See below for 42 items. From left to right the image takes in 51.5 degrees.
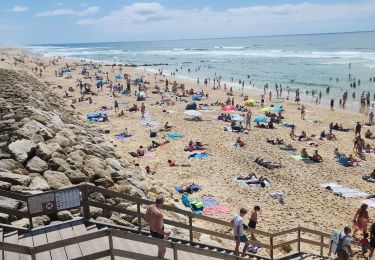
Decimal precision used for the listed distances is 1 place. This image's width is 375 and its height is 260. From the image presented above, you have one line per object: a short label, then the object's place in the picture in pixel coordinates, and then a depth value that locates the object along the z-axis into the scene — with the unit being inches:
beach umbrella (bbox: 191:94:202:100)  1613.4
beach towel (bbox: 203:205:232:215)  561.9
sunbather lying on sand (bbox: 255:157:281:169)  791.1
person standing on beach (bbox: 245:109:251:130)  1113.0
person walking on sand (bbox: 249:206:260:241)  465.8
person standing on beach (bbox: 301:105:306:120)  1277.1
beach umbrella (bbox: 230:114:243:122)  1163.5
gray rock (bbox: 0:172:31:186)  341.8
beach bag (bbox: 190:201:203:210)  556.4
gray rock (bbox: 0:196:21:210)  292.7
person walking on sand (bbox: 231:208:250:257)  326.0
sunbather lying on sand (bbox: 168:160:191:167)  777.6
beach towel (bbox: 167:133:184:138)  1012.5
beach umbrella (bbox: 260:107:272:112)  1346.1
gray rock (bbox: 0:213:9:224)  284.8
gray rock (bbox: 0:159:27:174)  368.2
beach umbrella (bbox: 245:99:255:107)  1486.8
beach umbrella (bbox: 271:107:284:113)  1350.6
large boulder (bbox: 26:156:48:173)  382.8
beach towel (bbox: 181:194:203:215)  554.9
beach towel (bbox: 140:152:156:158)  837.8
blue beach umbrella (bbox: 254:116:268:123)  1180.0
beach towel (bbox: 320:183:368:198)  657.0
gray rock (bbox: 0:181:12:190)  328.2
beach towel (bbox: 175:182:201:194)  636.7
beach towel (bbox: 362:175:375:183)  726.9
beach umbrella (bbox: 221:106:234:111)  1365.7
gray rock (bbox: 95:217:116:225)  324.8
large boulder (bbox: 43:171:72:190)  368.3
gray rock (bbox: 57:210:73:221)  304.3
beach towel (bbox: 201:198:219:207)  591.6
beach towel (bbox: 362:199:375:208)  615.5
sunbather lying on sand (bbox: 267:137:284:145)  979.9
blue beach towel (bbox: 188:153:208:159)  841.5
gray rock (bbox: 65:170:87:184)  397.4
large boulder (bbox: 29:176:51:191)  343.9
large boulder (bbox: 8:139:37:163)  397.7
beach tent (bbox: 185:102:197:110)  1334.9
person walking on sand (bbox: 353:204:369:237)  487.8
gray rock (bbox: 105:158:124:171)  511.0
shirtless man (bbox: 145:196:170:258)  268.2
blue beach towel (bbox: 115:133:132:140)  1001.8
